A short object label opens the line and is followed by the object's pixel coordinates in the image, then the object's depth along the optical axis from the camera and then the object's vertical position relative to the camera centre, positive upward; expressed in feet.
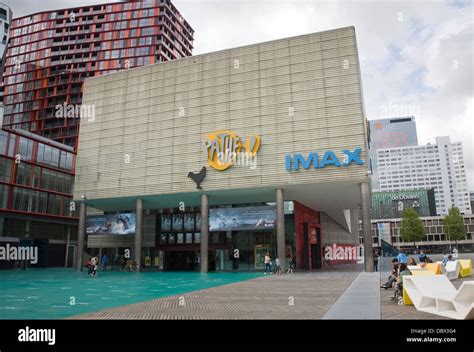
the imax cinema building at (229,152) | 113.09 +29.84
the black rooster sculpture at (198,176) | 123.03 +22.52
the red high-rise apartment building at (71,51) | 301.02 +161.15
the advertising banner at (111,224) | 135.33 +8.63
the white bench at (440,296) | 29.63 -4.22
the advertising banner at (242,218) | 114.42 +8.74
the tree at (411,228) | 328.29 +15.11
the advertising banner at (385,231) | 412.61 +15.62
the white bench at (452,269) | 68.39 -4.26
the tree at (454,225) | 333.68 +17.06
